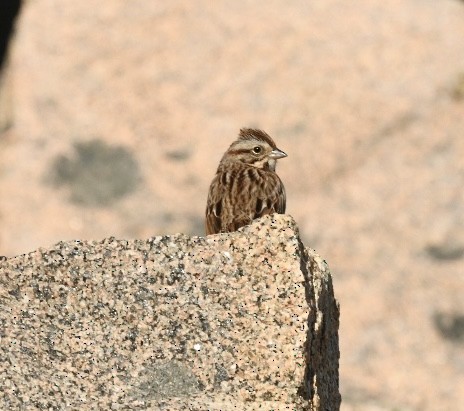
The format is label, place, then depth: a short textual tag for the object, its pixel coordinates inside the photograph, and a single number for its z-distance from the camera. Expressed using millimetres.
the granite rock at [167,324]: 11453
